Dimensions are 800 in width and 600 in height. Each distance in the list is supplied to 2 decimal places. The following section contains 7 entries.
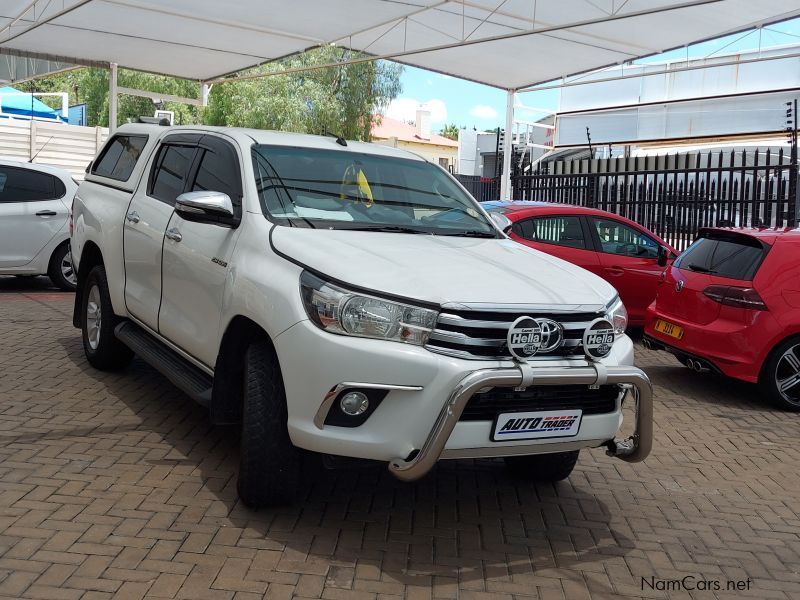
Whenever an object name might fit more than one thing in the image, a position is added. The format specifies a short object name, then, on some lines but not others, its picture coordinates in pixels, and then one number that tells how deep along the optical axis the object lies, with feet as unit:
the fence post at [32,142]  80.33
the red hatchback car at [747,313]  24.00
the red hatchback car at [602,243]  32.86
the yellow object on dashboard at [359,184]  17.24
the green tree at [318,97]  147.43
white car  37.96
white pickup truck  12.56
